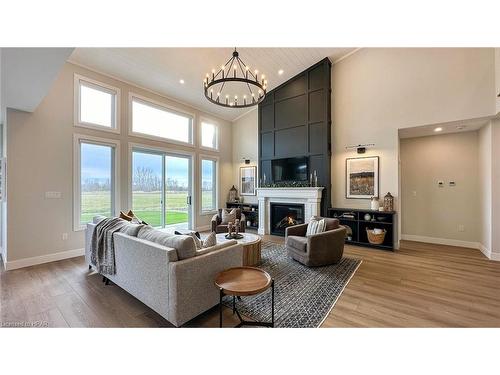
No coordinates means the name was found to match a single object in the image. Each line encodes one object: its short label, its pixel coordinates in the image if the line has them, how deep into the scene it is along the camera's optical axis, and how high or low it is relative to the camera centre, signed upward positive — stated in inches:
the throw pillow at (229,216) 215.0 -30.8
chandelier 190.1 +105.0
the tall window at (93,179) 163.3 +6.3
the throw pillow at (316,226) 147.7 -28.4
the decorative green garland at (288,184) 222.7 +2.4
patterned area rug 83.9 -52.2
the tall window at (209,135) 263.7 +66.0
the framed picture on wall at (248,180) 279.0 +8.5
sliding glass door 204.4 -1.6
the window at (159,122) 201.2 +68.1
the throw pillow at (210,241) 93.2 -24.3
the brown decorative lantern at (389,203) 181.5 -14.8
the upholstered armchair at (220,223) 191.0 -35.7
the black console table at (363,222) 180.5 -32.7
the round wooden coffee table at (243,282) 69.2 -33.7
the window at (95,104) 162.9 +68.0
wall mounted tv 228.1 +19.4
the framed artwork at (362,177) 195.2 +8.1
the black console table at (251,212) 270.9 -32.7
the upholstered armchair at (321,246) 135.6 -39.9
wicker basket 183.0 -44.6
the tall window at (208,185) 266.5 +2.1
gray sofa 74.0 -33.9
